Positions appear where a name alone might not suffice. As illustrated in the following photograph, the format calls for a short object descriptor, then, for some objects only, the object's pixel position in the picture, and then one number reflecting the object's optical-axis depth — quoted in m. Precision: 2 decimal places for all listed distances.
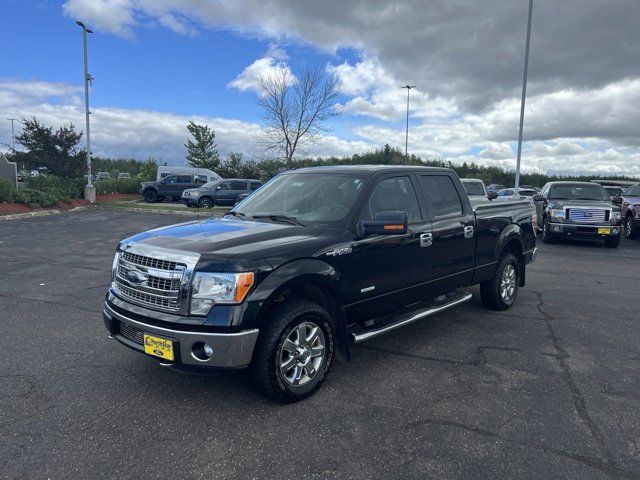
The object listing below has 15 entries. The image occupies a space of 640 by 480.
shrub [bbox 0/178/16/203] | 20.62
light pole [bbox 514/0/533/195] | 20.86
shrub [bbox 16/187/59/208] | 21.14
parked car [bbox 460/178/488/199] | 14.56
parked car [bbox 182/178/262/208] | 25.67
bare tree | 32.06
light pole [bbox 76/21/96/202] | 26.28
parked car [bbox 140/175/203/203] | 30.16
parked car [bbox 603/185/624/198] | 20.80
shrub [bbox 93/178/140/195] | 31.64
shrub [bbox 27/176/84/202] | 23.09
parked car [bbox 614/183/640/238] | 14.64
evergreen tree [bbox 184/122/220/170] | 52.09
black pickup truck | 3.30
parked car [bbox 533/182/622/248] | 12.55
